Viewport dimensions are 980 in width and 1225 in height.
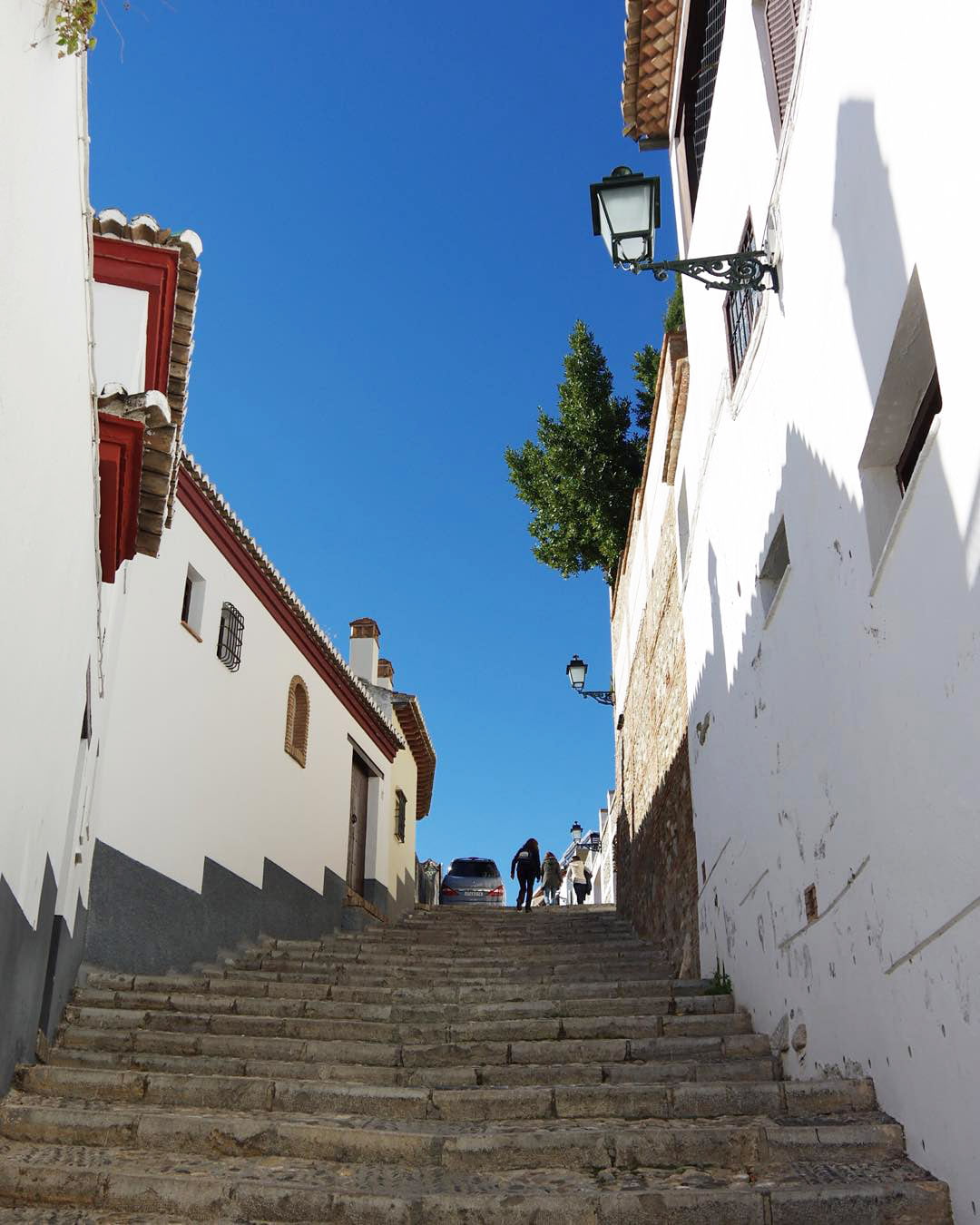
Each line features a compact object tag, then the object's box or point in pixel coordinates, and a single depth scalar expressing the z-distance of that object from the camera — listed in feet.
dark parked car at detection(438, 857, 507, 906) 73.20
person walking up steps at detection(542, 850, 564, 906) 65.67
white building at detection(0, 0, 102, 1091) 12.40
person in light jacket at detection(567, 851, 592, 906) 81.41
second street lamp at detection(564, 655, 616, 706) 56.34
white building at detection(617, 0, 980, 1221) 12.12
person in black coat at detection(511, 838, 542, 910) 55.93
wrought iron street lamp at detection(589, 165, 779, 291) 20.04
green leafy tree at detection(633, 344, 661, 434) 64.39
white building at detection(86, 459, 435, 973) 27.76
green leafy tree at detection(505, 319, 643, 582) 62.49
